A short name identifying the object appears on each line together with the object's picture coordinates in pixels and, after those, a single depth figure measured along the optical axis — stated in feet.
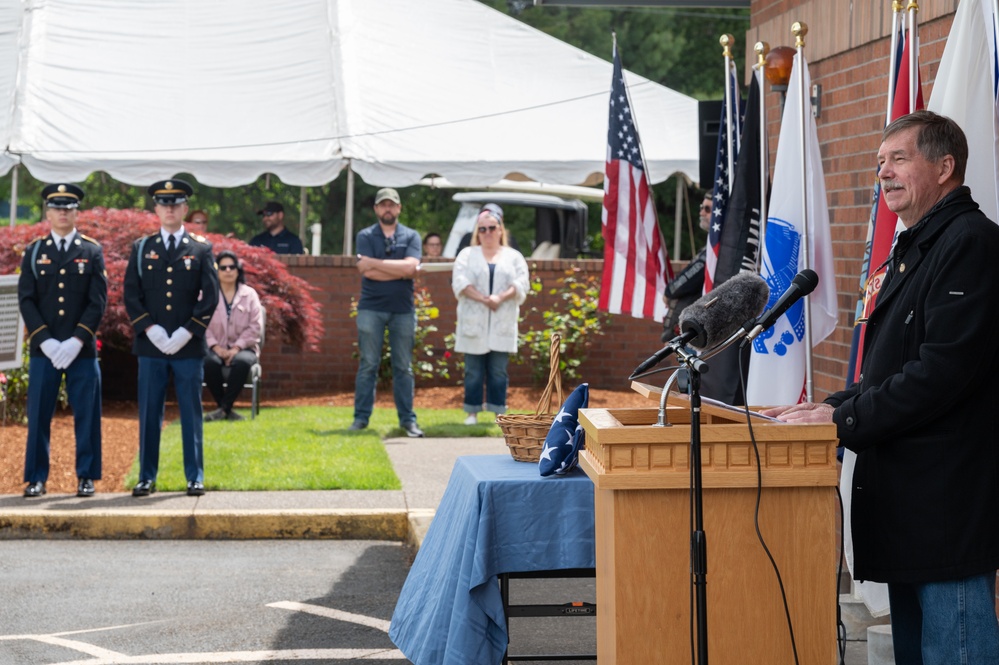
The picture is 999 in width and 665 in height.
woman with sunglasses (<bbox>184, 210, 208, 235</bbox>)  52.30
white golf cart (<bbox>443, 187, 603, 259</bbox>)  73.00
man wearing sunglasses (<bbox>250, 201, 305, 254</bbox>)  56.39
